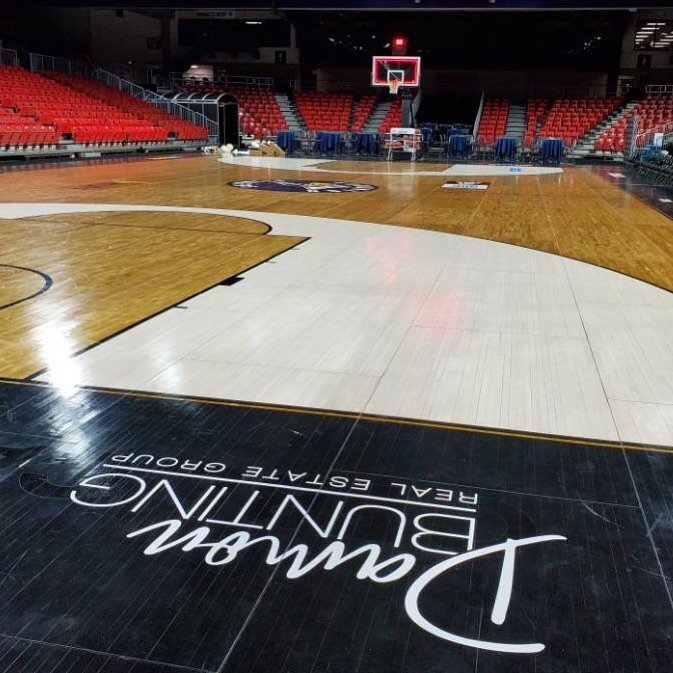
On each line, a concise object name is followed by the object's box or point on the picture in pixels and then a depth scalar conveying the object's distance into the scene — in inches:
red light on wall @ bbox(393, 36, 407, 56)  1256.9
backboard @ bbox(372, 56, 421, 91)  1071.6
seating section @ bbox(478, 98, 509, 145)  1181.7
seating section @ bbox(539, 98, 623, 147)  1143.0
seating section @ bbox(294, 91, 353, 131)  1285.7
